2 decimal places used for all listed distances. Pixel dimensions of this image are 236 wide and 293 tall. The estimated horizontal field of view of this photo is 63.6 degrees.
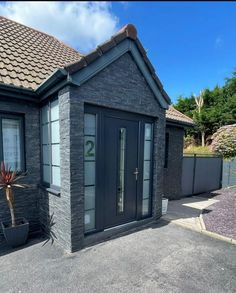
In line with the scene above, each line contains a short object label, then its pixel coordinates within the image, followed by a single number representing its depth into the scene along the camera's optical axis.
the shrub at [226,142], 12.02
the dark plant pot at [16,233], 3.83
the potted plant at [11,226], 3.81
